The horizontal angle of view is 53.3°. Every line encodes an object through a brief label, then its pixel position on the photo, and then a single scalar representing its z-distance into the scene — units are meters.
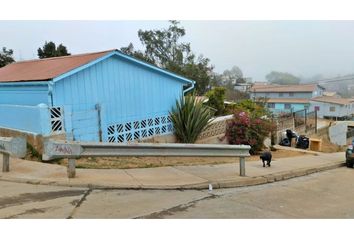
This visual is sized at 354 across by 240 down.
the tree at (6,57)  27.27
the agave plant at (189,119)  14.02
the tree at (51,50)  26.29
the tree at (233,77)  84.31
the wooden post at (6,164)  7.24
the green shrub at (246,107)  21.50
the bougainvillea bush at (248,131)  14.47
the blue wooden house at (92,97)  10.02
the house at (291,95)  62.14
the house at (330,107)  58.31
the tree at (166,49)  42.56
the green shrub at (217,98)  22.42
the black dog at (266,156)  9.75
